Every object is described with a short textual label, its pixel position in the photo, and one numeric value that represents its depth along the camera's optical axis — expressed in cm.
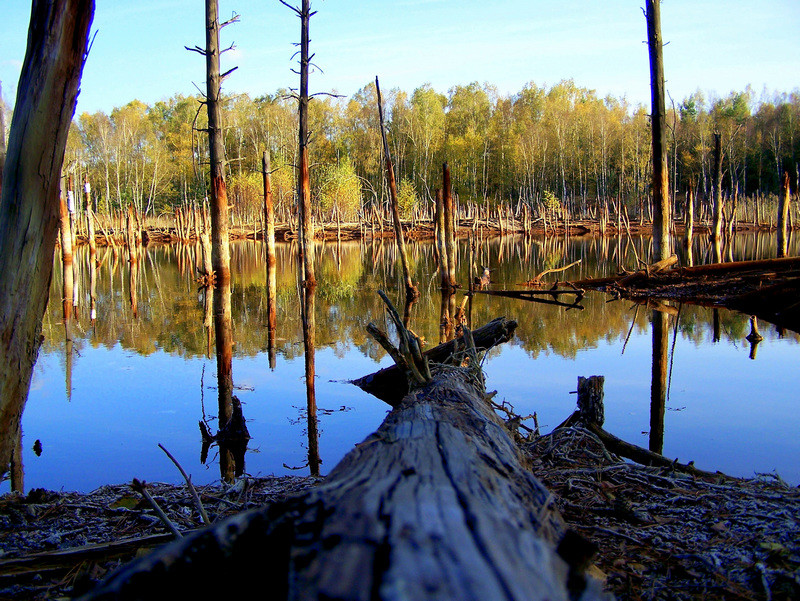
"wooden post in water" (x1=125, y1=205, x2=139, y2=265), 2248
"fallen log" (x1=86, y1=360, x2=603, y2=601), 130
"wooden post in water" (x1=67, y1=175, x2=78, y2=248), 1552
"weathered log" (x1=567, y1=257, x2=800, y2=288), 1144
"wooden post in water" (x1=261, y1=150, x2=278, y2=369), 983
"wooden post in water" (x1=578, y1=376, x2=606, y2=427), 421
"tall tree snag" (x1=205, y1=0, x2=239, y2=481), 1196
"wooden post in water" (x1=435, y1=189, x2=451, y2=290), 1467
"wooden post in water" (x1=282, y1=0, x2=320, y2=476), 1537
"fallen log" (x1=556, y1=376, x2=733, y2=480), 354
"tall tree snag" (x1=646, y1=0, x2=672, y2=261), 1338
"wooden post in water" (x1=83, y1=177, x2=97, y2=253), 1724
